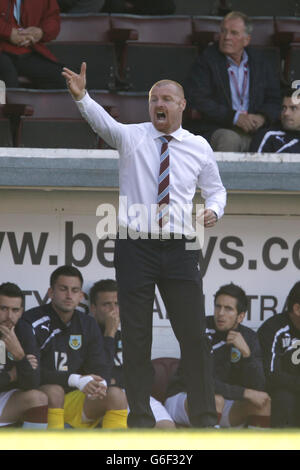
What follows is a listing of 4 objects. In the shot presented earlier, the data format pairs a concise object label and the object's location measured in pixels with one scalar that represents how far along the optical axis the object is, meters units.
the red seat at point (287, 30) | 15.38
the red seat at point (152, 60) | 15.16
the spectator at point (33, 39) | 14.31
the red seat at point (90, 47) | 15.05
